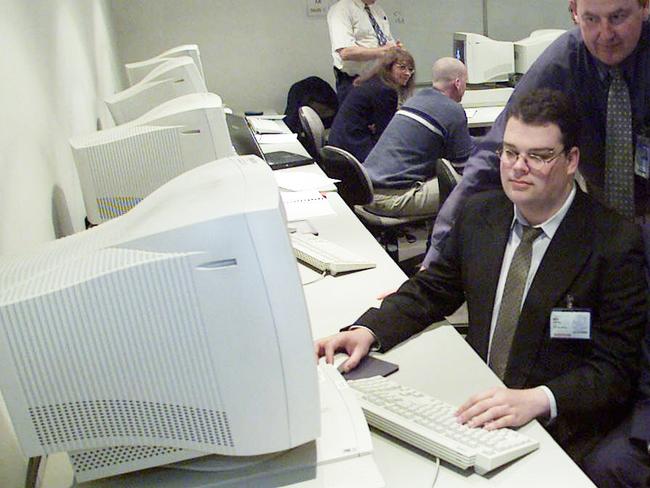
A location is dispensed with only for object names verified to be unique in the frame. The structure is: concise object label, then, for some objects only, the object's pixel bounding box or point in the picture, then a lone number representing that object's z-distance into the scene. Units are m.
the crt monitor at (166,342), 0.81
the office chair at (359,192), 3.23
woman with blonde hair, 3.96
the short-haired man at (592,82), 1.76
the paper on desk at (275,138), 4.05
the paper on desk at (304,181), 2.90
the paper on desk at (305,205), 2.53
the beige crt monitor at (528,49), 4.69
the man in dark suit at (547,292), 1.46
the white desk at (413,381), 1.08
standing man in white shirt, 4.93
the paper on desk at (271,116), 4.99
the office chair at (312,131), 4.18
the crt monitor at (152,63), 2.93
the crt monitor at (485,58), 4.73
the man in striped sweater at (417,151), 3.29
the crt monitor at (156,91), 2.27
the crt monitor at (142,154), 1.79
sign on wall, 5.53
